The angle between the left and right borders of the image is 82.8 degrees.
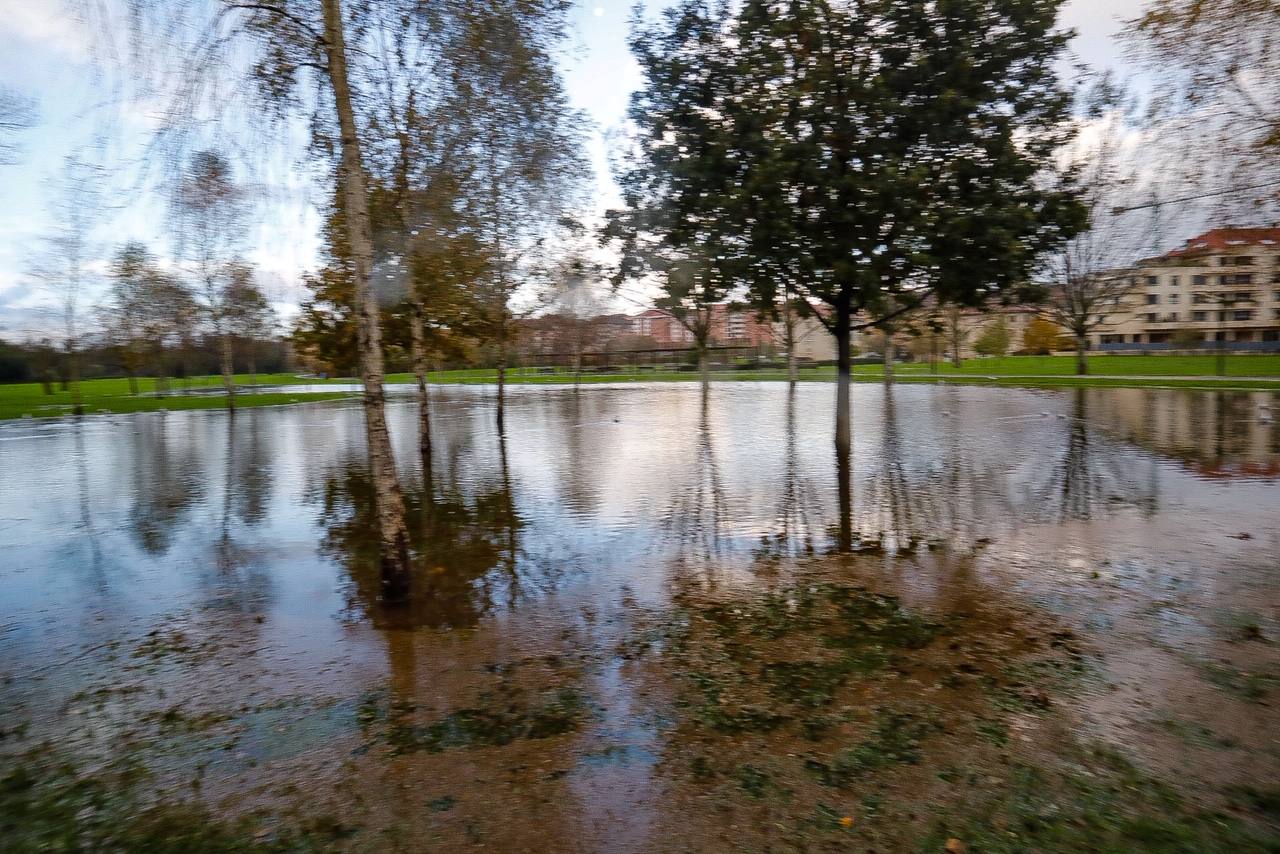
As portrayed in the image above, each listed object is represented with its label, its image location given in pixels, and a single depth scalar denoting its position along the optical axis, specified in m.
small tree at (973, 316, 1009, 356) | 71.66
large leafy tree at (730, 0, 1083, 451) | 12.04
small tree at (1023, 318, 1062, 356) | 70.88
